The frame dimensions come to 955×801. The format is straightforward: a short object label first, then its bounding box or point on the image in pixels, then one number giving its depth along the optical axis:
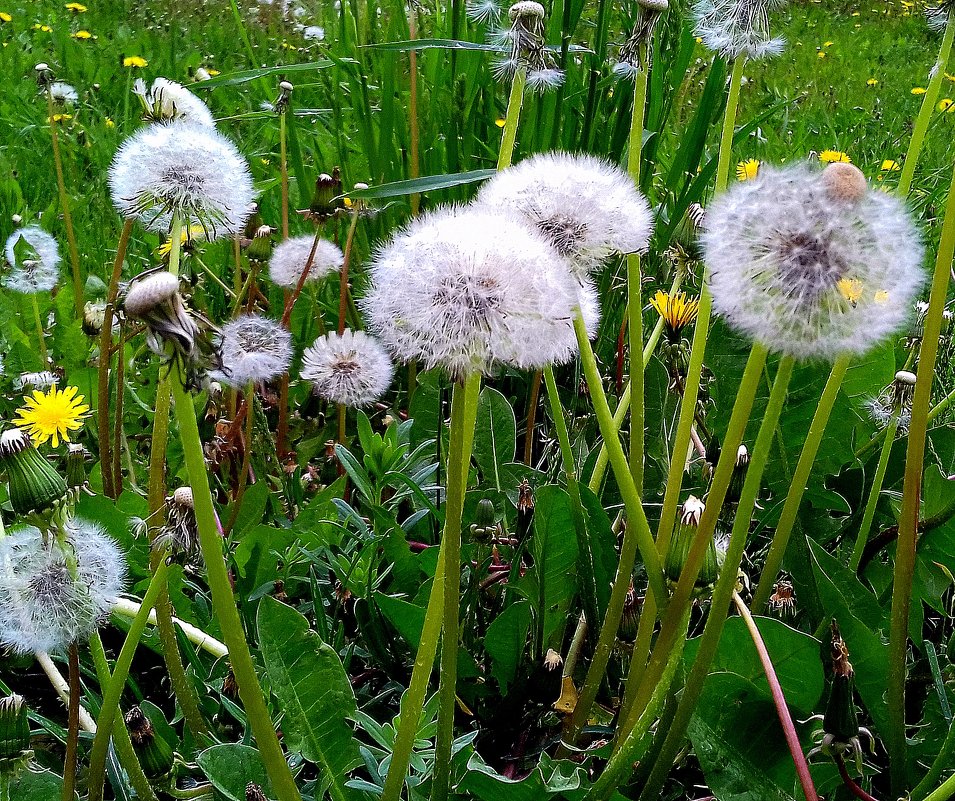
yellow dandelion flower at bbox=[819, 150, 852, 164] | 0.64
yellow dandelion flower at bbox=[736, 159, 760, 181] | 0.46
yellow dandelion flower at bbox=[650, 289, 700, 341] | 0.35
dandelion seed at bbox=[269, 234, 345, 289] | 0.47
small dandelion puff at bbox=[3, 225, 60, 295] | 0.50
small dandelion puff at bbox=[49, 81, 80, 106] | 0.60
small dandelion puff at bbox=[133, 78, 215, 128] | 0.28
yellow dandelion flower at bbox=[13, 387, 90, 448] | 0.35
